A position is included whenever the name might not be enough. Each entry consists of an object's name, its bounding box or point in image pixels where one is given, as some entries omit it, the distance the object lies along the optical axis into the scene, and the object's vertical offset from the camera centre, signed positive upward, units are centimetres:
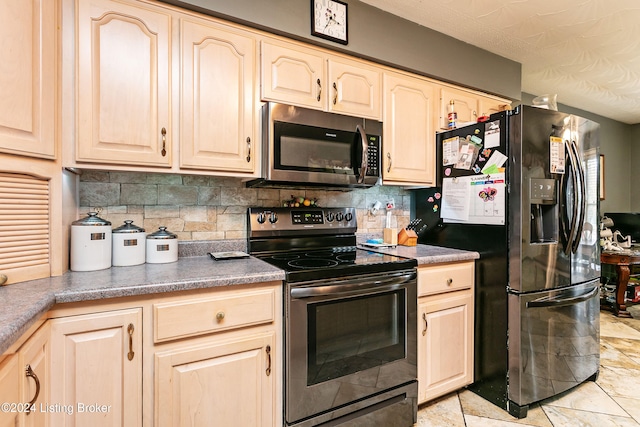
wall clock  182 +113
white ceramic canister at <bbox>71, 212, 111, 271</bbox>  140 -14
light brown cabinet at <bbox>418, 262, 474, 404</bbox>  187 -71
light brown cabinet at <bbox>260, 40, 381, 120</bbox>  176 +79
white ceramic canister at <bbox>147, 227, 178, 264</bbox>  162 -18
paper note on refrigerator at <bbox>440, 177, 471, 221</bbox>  211 +10
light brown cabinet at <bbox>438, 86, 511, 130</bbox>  236 +85
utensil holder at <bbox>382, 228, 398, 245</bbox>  229 -17
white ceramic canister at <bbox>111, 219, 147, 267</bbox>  154 -16
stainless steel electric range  146 -61
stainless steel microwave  172 +38
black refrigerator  183 -21
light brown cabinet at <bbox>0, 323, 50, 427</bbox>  81 -48
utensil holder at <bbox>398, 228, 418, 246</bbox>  233 -18
